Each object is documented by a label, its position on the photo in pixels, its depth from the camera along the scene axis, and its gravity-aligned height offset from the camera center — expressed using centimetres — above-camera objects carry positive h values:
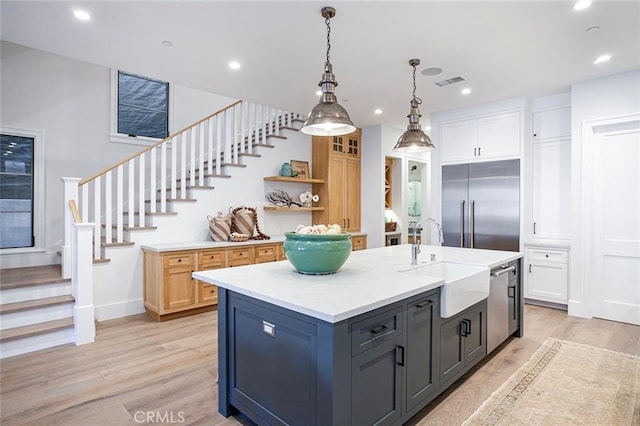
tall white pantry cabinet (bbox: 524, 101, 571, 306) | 466 +7
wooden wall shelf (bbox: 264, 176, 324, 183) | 576 +56
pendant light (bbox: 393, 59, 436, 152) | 323 +70
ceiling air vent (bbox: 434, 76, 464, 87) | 414 +159
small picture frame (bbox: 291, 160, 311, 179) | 621 +79
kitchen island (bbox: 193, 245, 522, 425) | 161 -71
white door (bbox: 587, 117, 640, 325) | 404 -9
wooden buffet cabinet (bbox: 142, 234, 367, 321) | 407 -77
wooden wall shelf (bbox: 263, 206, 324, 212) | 579 +7
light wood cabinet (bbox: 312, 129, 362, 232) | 634 +65
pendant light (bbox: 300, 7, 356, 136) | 244 +72
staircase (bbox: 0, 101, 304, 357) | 343 -19
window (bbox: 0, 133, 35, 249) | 467 +28
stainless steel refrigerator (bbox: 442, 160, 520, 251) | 493 +12
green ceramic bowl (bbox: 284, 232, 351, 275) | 223 -25
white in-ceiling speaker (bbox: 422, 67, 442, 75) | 385 +158
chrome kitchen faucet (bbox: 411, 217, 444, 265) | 287 -31
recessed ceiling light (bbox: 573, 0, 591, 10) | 260 +156
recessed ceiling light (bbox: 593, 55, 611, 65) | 357 +159
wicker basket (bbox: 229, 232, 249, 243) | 491 -35
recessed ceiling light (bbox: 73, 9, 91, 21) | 274 +156
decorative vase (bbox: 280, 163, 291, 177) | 592 +72
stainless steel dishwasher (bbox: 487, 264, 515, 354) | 296 -83
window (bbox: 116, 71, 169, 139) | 555 +172
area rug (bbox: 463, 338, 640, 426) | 221 -128
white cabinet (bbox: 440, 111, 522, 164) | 495 +111
